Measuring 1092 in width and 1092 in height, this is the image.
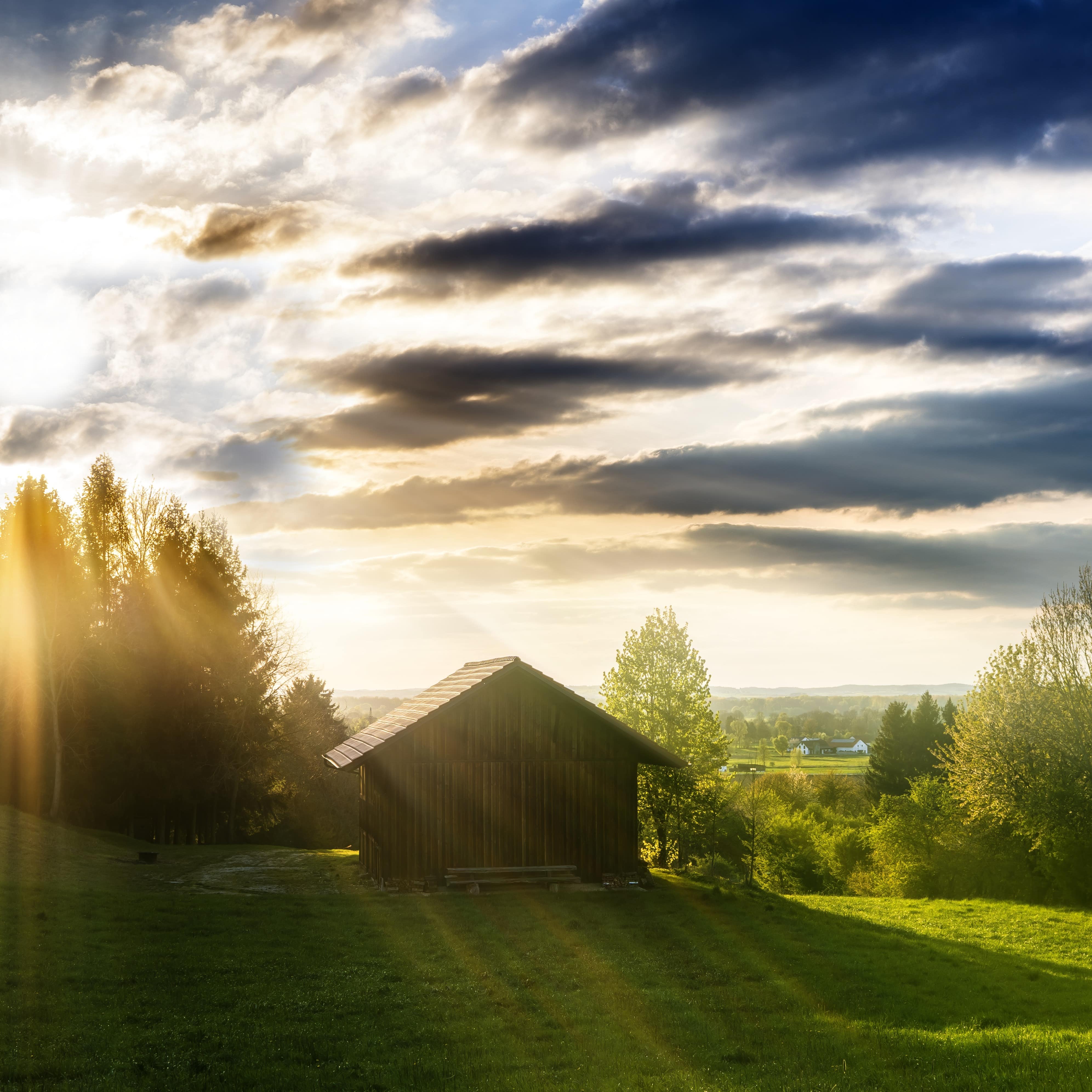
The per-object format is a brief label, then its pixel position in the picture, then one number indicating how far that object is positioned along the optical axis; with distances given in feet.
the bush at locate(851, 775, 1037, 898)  130.82
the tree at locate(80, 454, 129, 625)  152.15
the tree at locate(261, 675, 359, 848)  178.81
